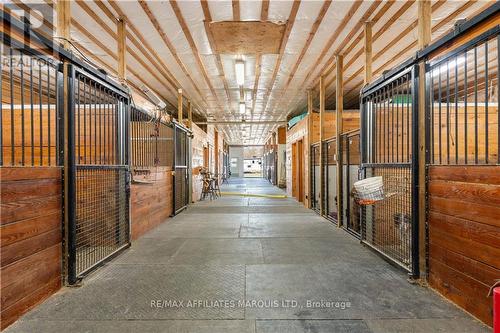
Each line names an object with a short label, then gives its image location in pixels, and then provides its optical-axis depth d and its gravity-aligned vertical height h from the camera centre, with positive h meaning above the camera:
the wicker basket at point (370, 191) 3.41 -0.31
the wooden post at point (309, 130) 7.54 +0.91
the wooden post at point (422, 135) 2.88 +0.30
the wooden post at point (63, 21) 2.86 +1.45
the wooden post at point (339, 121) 5.43 +0.82
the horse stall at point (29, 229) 2.15 -0.50
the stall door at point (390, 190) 3.00 -0.30
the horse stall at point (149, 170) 4.67 -0.07
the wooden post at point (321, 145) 6.50 +0.45
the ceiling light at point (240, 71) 5.43 +1.86
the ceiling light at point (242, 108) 9.32 +1.93
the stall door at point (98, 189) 2.86 -0.26
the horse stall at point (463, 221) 2.10 -0.46
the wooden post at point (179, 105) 7.89 +1.66
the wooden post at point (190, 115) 8.91 +1.62
